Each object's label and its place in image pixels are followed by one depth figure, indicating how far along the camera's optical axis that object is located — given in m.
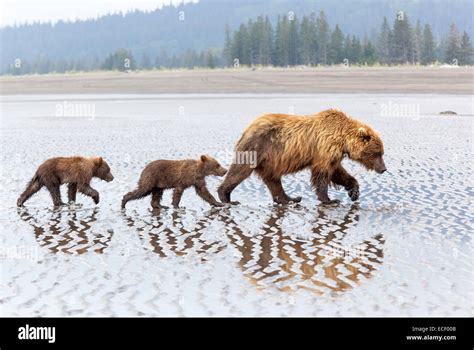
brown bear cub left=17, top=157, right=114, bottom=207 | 12.22
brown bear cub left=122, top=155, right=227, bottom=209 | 12.05
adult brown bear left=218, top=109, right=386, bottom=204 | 12.51
